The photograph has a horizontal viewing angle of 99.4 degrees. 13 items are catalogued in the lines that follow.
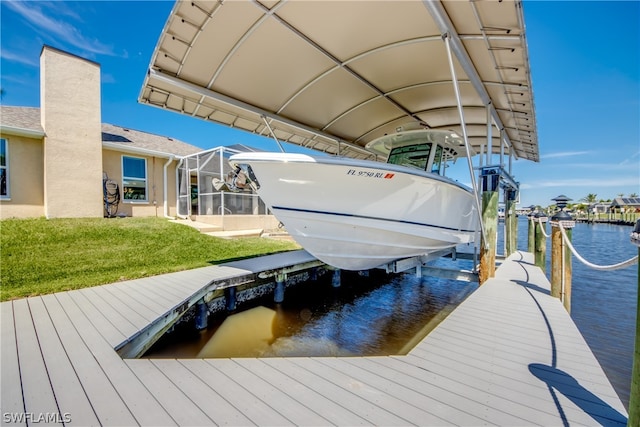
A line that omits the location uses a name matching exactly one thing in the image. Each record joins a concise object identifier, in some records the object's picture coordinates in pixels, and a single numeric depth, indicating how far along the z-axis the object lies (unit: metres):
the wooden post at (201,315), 4.95
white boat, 3.55
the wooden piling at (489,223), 5.25
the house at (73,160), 8.33
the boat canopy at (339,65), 3.18
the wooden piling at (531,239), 8.93
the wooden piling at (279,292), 6.41
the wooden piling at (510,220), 9.12
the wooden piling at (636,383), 1.36
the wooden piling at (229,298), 5.82
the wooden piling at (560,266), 3.91
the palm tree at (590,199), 73.56
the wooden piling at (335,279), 8.19
